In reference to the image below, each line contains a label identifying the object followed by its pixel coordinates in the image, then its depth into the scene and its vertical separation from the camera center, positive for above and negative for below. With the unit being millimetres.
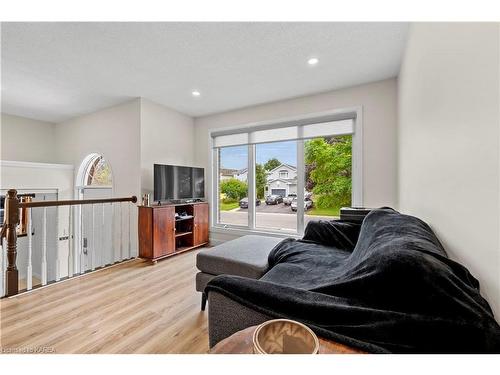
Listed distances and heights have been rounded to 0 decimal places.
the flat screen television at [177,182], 3264 +100
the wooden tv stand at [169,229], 3018 -613
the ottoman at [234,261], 1693 -581
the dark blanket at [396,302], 605 -387
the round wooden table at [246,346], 575 -421
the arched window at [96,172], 4082 +340
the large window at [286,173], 3146 +233
